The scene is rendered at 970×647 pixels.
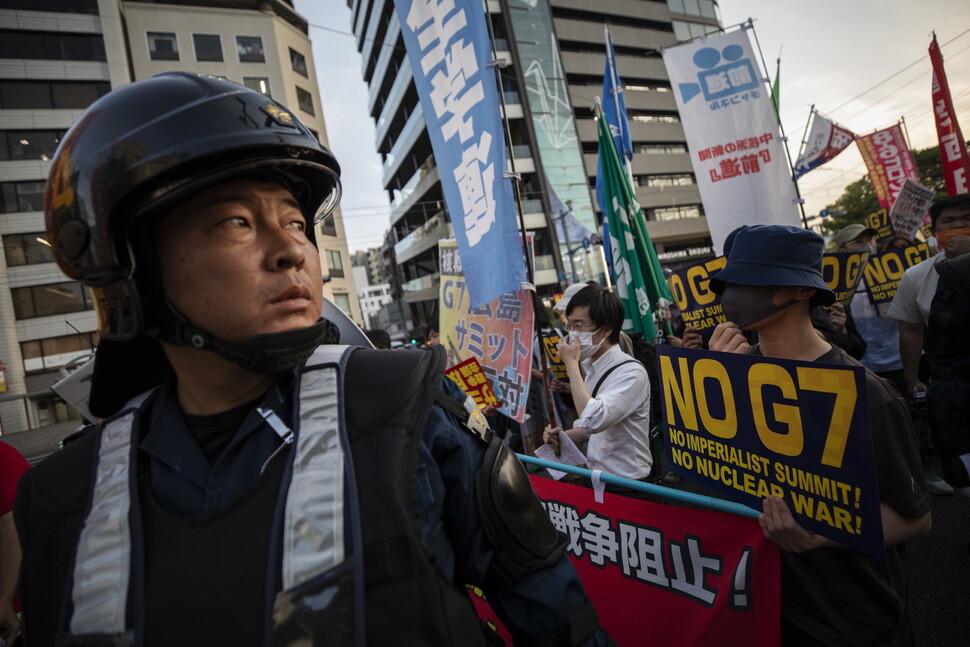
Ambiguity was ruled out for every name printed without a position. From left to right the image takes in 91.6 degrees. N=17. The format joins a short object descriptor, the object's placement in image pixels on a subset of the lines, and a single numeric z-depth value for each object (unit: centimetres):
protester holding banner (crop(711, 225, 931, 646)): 151
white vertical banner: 609
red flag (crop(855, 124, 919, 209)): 1187
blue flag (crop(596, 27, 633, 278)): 743
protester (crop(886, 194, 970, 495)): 335
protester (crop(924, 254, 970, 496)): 276
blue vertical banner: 390
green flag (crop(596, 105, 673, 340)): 483
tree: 3598
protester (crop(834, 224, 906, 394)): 499
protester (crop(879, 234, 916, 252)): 532
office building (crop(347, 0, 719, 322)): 3228
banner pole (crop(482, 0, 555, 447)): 379
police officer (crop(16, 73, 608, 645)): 90
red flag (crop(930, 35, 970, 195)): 673
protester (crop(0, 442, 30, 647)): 234
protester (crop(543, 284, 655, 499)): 276
